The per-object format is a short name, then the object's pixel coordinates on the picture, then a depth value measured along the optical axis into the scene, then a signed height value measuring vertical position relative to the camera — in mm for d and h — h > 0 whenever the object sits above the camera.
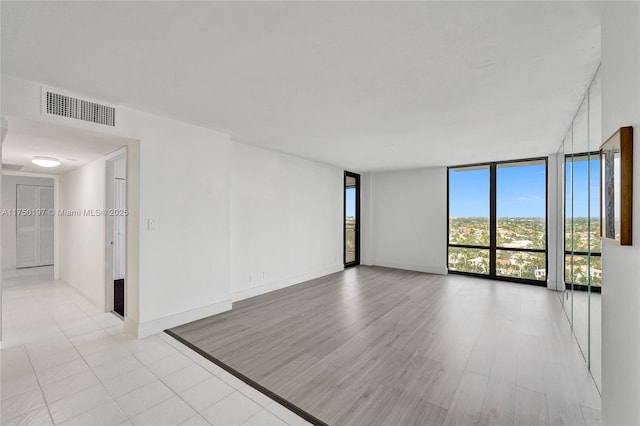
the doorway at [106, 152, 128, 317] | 4160 -387
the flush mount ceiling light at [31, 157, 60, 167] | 4201 +773
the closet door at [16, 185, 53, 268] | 7059 -369
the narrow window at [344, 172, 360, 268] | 7664 -141
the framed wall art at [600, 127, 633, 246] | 1287 +143
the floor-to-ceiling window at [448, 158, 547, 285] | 5680 -138
